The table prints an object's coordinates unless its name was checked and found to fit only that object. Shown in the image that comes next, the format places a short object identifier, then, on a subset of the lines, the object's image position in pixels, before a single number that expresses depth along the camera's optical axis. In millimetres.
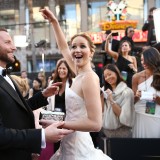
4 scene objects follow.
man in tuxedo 1860
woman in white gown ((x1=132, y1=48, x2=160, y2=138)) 3736
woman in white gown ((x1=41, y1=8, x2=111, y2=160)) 2320
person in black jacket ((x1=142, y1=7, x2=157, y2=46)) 7219
